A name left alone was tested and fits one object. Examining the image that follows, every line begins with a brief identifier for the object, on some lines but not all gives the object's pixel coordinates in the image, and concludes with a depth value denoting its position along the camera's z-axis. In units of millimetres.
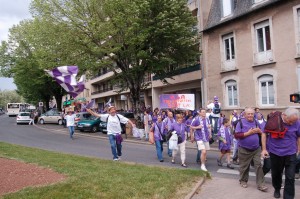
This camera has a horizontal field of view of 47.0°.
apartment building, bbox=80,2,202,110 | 27625
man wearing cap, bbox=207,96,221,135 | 16484
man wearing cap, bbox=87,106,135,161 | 10977
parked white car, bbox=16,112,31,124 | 38188
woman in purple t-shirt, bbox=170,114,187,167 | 10828
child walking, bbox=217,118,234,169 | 10516
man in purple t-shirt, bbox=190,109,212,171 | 10188
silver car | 36656
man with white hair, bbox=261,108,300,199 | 6234
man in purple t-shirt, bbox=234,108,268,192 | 7316
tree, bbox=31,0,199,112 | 21219
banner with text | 18859
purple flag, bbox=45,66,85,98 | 8711
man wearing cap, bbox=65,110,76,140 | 19852
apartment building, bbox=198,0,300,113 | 18891
